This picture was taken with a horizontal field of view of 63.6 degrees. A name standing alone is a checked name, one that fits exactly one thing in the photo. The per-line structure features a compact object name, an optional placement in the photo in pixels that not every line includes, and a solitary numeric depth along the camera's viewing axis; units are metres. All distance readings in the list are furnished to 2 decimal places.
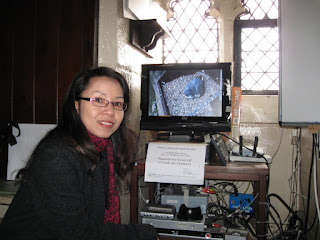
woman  0.77
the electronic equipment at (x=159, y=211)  1.39
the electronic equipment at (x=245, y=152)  1.52
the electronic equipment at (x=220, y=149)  1.36
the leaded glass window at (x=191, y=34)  2.31
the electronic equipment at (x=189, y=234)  1.33
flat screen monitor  1.58
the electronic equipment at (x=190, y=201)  1.52
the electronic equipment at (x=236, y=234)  1.29
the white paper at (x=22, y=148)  1.43
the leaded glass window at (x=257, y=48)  2.22
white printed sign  1.28
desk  1.25
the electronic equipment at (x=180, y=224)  1.35
